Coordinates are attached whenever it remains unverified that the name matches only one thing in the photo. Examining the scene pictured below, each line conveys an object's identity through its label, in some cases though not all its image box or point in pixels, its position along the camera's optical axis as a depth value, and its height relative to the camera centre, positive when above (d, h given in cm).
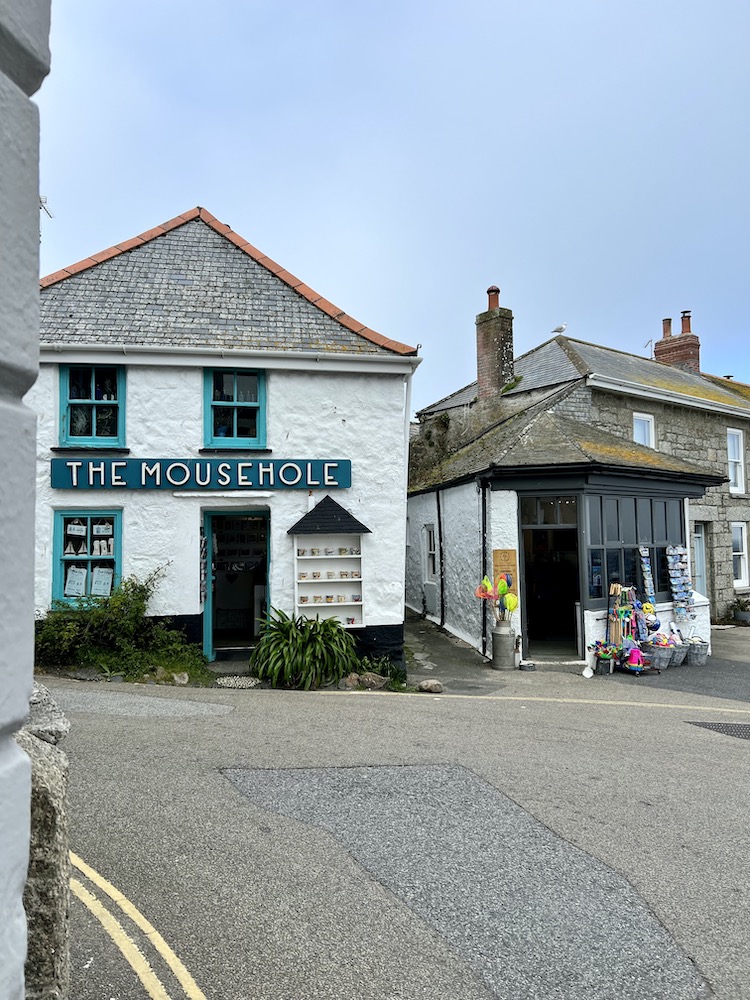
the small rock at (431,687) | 1041 -210
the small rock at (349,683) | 1025 -201
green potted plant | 1880 -172
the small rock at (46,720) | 318 -81
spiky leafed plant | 1008 -155
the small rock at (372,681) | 1041 -202
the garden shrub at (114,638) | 988 -129
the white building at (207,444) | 1046 +168
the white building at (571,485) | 1284 +130
